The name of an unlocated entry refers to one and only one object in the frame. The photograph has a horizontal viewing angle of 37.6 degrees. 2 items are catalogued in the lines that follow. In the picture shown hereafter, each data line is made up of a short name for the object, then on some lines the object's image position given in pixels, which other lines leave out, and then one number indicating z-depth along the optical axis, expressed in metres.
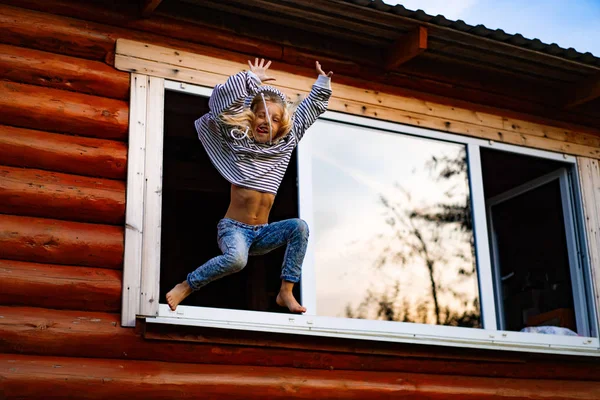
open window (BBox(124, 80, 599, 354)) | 7.13
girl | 5.60
